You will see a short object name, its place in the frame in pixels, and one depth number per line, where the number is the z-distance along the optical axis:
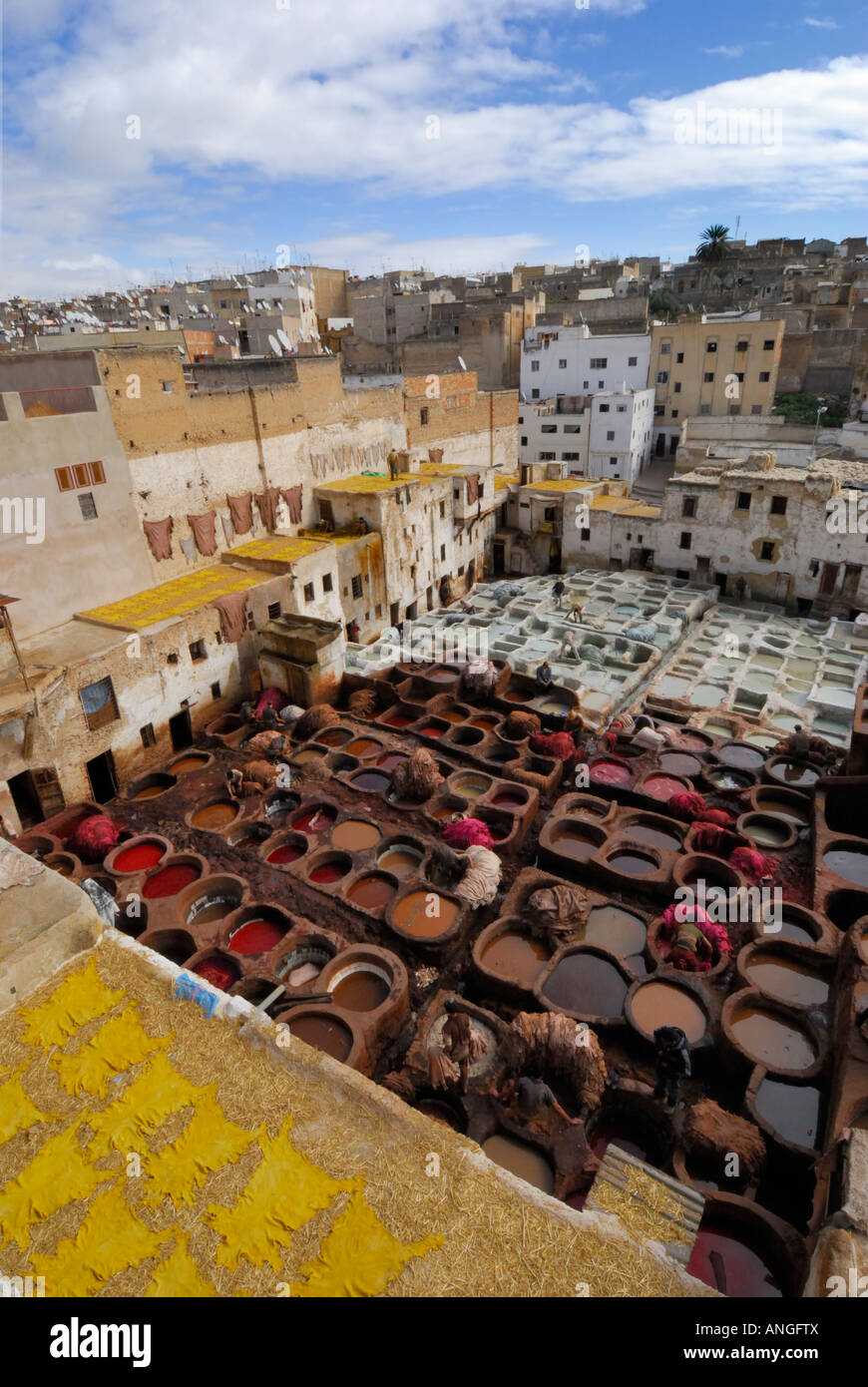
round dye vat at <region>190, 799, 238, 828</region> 17.78
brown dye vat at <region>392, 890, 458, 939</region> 14.38
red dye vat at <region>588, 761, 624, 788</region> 19.12
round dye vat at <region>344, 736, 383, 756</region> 20.58
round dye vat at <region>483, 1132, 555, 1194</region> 10.48
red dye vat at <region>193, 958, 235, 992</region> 13.20
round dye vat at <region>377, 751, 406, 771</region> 19.86
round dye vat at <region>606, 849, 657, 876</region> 16.33
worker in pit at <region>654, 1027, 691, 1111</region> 10.99
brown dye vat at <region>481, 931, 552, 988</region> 14.02
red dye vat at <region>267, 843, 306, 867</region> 16.70
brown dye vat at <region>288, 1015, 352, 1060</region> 11.83
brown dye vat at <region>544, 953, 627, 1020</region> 13.17
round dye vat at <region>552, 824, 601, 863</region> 17.03
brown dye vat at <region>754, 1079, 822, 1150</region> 10.88
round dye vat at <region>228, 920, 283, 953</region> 14.24
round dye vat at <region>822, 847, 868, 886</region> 15.46
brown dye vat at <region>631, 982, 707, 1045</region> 12.45
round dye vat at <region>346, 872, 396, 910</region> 15.34
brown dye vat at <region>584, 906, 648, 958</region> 14.49
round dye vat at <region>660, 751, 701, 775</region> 19.61
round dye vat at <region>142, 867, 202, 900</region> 15.44
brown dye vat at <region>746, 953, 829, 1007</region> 13.00
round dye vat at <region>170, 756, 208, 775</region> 19.63
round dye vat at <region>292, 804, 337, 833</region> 17.58
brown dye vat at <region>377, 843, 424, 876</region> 16.55
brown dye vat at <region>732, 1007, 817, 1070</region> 11.85
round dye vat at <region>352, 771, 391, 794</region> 19.17
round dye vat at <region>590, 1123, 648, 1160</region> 11.14
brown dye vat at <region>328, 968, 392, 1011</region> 13.04
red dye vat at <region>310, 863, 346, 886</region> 16.20
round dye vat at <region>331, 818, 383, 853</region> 16.88
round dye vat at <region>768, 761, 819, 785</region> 19.08
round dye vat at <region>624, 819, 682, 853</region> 17.16
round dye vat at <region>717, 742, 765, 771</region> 20.10
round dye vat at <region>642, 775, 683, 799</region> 18.66
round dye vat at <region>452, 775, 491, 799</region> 19.12
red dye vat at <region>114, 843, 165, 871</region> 16.12
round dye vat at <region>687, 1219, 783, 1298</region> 9.30
